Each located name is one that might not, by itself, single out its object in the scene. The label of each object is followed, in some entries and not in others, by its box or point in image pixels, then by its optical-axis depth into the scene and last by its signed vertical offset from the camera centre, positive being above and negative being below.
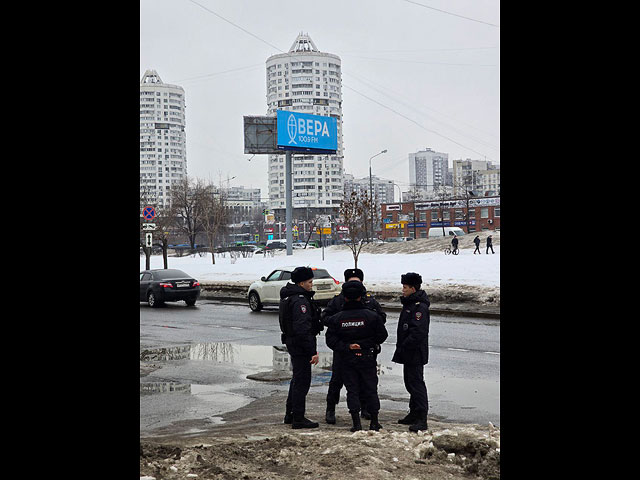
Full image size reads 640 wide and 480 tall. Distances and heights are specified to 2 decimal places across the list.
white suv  21.73 -1.69
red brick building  108.00 +2.86
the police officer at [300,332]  8.02 -1.10
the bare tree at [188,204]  63.62 +2.93
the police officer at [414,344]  7.92 -1.25
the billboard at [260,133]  57.75 +8.32
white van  66.50 +0.21
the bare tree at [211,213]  56.50 +1.90
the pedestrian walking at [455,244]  47.18 -0.72
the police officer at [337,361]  8.25 -1.46
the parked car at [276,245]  73.31 -1.09
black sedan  25.84 -1.90
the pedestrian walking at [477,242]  45.71 -0.58
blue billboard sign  55.38 +8.15
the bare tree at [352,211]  42.00 +1.41
